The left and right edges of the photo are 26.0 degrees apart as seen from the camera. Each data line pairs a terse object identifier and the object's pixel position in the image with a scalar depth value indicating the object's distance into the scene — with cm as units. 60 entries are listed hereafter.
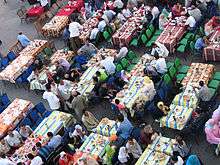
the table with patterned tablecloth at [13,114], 2139
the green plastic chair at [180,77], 2112
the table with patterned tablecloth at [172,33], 2353
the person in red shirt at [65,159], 1809
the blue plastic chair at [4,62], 2609
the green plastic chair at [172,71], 2116
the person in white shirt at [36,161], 1853
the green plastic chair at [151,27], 2494
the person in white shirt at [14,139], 2000
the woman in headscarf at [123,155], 1766
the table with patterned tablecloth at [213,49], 2206
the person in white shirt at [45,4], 3055
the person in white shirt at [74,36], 2602
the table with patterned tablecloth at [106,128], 1928
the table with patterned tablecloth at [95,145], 1844
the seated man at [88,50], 2462
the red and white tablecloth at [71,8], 2903
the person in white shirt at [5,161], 1867
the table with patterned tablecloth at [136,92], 2033
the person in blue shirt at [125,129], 1862
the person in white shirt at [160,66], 2145
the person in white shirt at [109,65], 2238
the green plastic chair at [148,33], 2472
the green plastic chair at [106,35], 2569
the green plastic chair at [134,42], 2459
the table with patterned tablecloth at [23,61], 2486
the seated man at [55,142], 1911
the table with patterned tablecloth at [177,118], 1862
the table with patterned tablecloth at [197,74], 2038
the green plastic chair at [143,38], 2448
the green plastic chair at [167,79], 2080
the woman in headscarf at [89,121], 1978
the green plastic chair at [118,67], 2270
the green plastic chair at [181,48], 2303
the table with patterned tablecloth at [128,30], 2495
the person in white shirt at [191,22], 2383
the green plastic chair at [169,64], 2197
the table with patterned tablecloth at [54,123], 2033
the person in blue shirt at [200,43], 2245
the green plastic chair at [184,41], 2328
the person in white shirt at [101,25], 2583
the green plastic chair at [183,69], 2156
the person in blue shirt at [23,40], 2695
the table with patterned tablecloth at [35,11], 3019
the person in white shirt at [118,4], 2776
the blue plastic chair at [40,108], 2152
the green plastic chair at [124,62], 2294
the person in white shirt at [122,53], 2337
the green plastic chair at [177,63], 2163
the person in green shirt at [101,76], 2198
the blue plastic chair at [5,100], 2311
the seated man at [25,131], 2028
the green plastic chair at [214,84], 2021
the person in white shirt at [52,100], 2155
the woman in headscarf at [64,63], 2381
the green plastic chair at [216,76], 2070
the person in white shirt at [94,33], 2569
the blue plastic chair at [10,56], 2633
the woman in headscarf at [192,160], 1620
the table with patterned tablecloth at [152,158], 1723
